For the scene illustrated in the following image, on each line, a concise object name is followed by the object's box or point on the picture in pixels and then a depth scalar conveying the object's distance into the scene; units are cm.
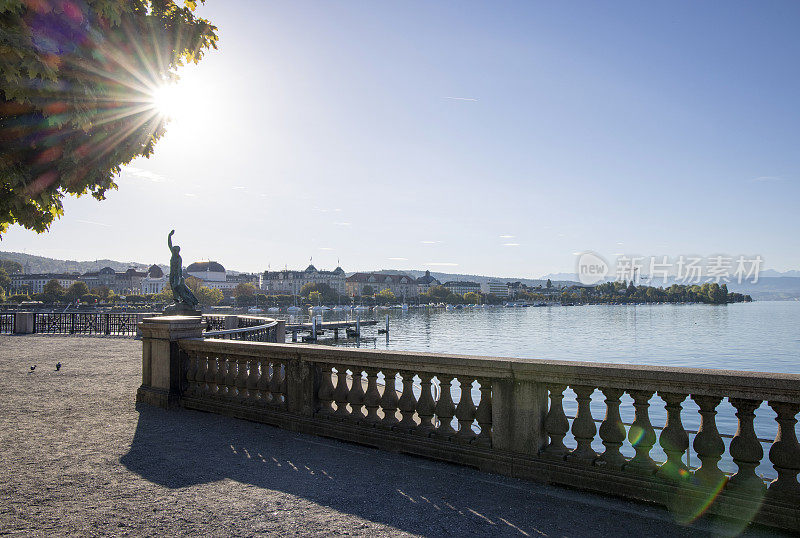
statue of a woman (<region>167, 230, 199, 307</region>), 2180
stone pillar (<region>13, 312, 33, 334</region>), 3050
